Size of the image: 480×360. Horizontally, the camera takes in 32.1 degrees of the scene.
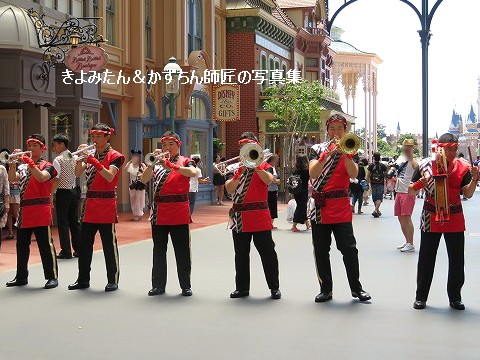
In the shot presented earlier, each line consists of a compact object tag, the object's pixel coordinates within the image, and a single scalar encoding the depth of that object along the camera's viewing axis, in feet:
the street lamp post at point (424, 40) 50.01
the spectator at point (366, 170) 81.51
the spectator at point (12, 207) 47.75
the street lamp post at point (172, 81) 57.19
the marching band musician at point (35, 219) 30.91
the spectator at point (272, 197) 55.83
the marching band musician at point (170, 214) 29.22
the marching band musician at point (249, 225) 28.60
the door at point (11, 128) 53.62
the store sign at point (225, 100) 88.74
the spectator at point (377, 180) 73.10
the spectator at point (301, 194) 55.11
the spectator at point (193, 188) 58.49
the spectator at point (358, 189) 73.82
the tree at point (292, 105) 101.71
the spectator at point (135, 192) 63.72
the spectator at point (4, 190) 43.14
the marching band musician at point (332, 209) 27.35
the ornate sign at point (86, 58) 53.78
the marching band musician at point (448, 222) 26.27
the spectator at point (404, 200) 42.55
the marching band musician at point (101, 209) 30.09
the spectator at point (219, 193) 89.51
